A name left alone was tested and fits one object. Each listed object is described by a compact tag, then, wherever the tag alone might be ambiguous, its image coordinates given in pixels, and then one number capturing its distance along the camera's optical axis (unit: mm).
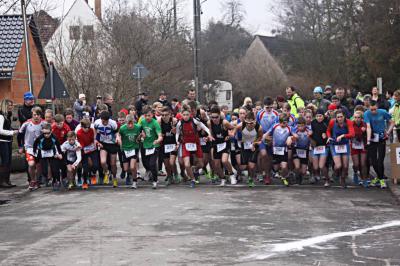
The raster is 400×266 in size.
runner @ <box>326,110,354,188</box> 15000
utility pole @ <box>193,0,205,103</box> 27000
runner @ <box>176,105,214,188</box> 15625
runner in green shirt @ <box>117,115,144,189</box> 15789
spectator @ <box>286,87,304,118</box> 18262
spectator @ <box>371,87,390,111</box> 17109
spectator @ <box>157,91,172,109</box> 19277
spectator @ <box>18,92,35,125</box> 17141
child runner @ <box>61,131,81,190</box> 15664
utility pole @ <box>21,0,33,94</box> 20469
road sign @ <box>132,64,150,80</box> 23984
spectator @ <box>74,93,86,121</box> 19609
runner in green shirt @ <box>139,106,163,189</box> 15508
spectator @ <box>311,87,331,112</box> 17375
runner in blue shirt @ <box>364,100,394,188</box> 14867
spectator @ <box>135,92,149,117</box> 19969
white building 29311
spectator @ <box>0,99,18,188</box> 16344
